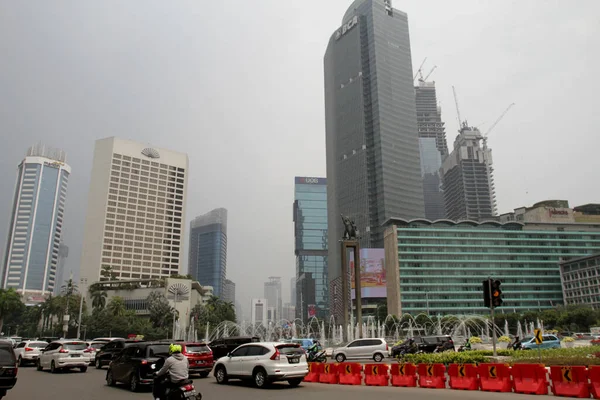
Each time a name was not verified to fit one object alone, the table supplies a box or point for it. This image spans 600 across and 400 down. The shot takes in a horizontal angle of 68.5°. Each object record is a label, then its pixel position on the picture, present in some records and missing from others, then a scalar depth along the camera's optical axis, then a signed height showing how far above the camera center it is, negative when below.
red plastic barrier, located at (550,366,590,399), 13.07 -2.01
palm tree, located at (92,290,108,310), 112.50 +3.47
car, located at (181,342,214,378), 19.58 -1.87
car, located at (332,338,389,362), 30.47 -2.47
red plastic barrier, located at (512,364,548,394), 13.98 -2.06
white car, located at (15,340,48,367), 29.14 -2.36
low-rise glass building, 135.62 +15.39
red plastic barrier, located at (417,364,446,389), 16.22 -2.27
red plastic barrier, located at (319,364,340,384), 18.86 -2.54
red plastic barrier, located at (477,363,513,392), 14.69 -2.12
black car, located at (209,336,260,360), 28.53 -1.89
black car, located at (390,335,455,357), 32.59 -2.31
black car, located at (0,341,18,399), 13.26 -1.59
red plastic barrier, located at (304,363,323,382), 19.36 -2.51
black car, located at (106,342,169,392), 16.44 -1.86
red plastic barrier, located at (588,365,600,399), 12.73 -1.93
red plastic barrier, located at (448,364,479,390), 15.45 -2.19
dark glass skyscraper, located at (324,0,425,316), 176.00 +71.64
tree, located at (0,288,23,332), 100.75 +3.03
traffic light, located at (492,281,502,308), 18.31 +0.77
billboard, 143.25 +13.09
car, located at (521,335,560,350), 34.03 -2.31
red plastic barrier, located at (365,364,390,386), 17.72 -2.44
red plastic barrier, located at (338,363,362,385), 18.30 -2.47
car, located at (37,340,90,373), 23.31 -2.11
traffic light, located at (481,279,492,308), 18.62 +0.86
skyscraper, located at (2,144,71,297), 177.66 +9.01
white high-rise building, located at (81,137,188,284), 150.25 +36.11
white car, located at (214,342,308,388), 16.55 -1.88
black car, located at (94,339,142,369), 25.66 -2.09
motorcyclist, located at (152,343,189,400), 9.59 -1.26
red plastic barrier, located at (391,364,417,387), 17.03 -2.35
